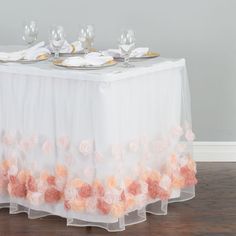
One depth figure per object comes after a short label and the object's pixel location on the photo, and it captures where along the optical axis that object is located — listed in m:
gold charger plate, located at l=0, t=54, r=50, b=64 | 4.16
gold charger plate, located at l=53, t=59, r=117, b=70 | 3.91
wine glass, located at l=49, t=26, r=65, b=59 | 4.23
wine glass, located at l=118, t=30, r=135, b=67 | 4.06
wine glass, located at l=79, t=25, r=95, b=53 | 4.30
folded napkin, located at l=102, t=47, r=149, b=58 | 4.34
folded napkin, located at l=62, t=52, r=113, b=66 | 3.94
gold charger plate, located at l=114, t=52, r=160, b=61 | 4.33
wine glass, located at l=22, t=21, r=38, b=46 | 4.51
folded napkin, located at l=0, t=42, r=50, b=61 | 4.22
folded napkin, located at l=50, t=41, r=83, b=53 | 4.53
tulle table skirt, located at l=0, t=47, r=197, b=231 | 3.83
